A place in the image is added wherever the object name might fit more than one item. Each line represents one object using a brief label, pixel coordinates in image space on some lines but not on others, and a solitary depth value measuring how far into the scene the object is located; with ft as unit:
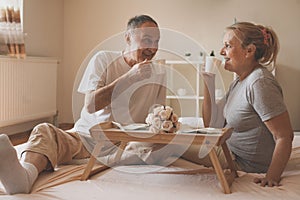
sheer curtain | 10.18
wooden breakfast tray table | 4.06
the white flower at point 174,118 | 4.31
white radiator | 10.11
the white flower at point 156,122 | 4.18
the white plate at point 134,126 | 4.41
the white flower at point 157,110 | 4.39
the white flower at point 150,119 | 4.33
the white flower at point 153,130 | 4.14
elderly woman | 4.36
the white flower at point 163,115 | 4.25
